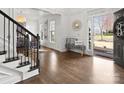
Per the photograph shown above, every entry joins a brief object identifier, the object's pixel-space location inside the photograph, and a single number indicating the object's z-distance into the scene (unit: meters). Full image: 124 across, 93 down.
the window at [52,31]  5.67
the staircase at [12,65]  1.93
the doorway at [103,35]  5.05
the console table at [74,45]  4.51
